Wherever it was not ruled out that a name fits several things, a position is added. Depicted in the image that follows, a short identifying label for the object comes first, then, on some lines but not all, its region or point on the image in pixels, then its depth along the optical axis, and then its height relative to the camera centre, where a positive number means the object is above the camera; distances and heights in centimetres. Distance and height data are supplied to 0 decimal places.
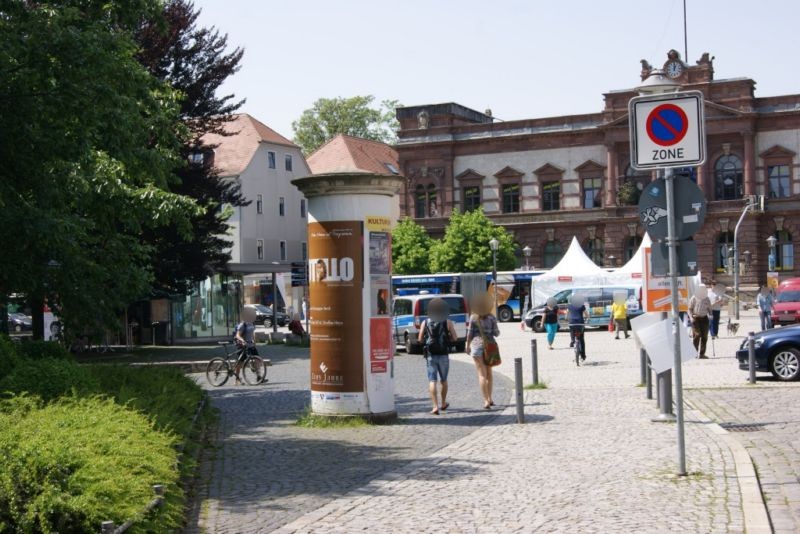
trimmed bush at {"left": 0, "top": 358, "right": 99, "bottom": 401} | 1181 -71
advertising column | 1561 +11
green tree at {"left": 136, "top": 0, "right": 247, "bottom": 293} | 3812 +701
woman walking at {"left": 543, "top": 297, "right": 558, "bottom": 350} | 3439 -50
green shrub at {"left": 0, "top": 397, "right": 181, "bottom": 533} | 705 -110
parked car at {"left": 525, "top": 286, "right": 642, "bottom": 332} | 5172 -6
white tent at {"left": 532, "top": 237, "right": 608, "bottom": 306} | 5400 +131
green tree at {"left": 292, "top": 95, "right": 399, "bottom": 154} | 10138 +1692
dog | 3878 -99
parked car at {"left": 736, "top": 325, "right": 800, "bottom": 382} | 2114 -104
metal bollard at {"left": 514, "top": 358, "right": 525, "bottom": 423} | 1533 -120
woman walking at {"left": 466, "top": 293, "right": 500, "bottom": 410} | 1745 -48
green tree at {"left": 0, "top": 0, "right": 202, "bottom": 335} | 1295 +225
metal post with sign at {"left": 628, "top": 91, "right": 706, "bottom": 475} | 1066 +147
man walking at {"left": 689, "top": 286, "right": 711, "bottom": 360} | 2708 -38
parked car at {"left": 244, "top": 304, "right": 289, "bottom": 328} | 7294 -46
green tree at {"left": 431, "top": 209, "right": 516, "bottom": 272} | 7419 +378
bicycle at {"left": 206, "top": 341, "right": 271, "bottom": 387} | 2472 -130
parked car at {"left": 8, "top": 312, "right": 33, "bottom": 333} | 6743 -55
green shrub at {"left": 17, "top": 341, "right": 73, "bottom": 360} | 1583 -51
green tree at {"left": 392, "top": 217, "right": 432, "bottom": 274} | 7706 +387
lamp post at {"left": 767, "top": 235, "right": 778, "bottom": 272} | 6838 +296
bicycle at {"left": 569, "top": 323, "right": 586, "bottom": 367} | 2811 -85
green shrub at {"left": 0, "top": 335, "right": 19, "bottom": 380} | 1347 -53
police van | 3728 -32
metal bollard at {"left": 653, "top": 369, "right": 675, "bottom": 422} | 1516 -130
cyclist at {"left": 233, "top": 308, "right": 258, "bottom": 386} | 2477 -60
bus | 6512 +120
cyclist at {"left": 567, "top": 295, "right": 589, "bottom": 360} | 2850 -38
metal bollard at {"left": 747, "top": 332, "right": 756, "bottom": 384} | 2067 -106
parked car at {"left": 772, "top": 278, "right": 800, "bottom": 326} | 4412 -36
